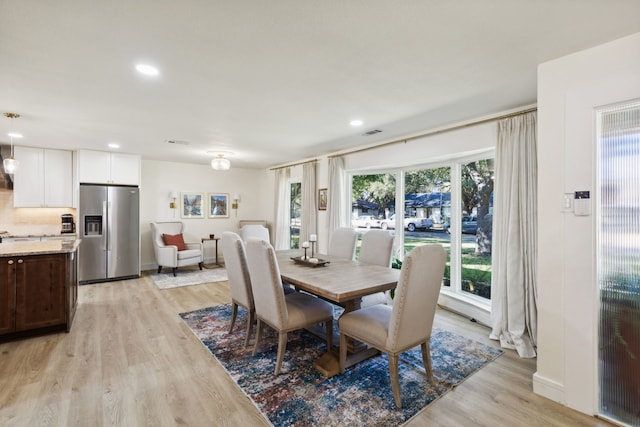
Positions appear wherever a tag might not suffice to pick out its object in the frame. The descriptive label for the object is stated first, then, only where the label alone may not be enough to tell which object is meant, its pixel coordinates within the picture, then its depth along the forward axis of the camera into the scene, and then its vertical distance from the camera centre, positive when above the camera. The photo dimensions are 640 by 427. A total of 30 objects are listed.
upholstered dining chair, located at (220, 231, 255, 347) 2.79 -0.58
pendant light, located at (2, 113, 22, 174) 3.24 +0.59
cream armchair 5.66 -0.76
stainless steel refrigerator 5.08 -0.35
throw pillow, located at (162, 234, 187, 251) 5.97 -0.56
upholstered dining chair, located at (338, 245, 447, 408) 1.96 -0.77
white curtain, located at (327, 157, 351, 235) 5.04 +0.30
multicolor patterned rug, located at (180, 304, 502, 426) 1.91 -1.31
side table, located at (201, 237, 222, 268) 6.64 -0.65
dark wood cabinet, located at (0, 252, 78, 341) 2.88 -0.84
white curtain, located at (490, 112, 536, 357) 2.74 -0.23
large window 3.60 +0.00
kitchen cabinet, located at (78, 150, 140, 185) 5.12 +0.83
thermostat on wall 1.94 +0.07
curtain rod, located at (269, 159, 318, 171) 5.72 +1.07
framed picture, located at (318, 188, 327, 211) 5.40 +0.27
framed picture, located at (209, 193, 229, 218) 7.10 +0.20
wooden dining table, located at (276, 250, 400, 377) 2.22 -0.57
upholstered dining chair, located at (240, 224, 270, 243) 4.97 -0.32
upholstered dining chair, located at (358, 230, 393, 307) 3.32 -0.46
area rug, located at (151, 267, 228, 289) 5.18 -1.23
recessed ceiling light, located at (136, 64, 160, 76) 2.14 +1.08
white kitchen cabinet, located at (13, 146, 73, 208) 4.89 +0.60
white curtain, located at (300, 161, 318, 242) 5.58 +0.21
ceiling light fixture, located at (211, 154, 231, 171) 4.83 +0.83
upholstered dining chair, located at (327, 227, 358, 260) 3.89 -0.41
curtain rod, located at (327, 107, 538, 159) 2.91 +1.03
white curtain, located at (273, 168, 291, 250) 6.61 +0.03
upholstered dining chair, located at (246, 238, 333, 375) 2.31 -0.81
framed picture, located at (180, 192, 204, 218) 6.68 +0.19
